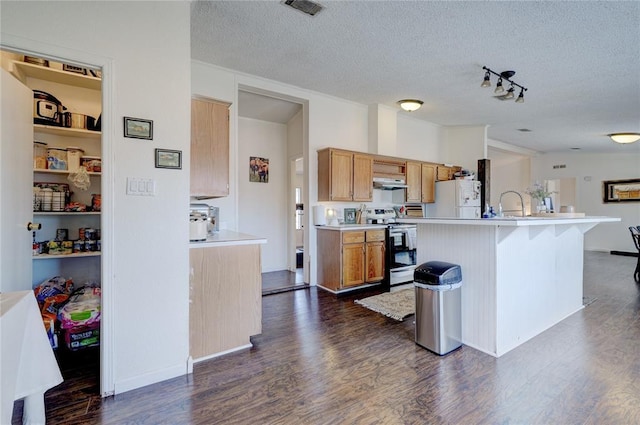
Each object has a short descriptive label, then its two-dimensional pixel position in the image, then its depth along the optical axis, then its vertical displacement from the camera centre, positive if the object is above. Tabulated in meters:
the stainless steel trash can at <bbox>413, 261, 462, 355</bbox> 2.45 -0.80
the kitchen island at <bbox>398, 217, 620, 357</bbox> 2.44 -0.54
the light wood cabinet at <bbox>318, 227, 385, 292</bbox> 4.27 -0.70
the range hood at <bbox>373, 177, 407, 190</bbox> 5.15 +0.44
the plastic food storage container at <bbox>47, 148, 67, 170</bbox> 2.78 +0.48
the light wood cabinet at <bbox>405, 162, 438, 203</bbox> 5.55 +0.50
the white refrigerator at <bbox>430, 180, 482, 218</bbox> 5.70 +0.20
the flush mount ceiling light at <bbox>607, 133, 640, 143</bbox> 6.33 +1.47
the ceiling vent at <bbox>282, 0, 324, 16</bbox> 2.51 +1.70
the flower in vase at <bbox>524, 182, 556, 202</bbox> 4.12 +0.21
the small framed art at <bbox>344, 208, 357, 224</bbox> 5.12 -0.10
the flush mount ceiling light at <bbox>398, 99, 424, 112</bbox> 4.79 +1.64
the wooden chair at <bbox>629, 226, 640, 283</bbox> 5.10 -0.56
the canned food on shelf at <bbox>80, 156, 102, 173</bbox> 2.96 +0.46
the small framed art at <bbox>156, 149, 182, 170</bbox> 2.11 +0.36
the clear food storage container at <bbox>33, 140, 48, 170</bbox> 2.76 +0.51
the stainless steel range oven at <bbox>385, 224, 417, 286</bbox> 4.66 -0.69
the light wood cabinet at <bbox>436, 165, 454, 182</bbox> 6.03 +0.72
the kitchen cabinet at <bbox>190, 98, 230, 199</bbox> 2.61 +0.54
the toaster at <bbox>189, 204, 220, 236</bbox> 3.07 -0.04
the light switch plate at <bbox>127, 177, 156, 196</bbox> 2.00 +0.16
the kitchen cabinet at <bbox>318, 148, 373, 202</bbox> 4.52 +0.51
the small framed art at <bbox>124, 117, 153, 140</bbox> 2.00 +0.54
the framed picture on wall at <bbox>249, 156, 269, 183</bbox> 5.50 +0.73
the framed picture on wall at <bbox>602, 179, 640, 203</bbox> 8.15 +0.48
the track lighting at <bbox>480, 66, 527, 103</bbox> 3.55 +1.65
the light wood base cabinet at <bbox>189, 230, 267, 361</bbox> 2.36 -0.68
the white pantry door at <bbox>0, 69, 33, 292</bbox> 1.96 +0.19
